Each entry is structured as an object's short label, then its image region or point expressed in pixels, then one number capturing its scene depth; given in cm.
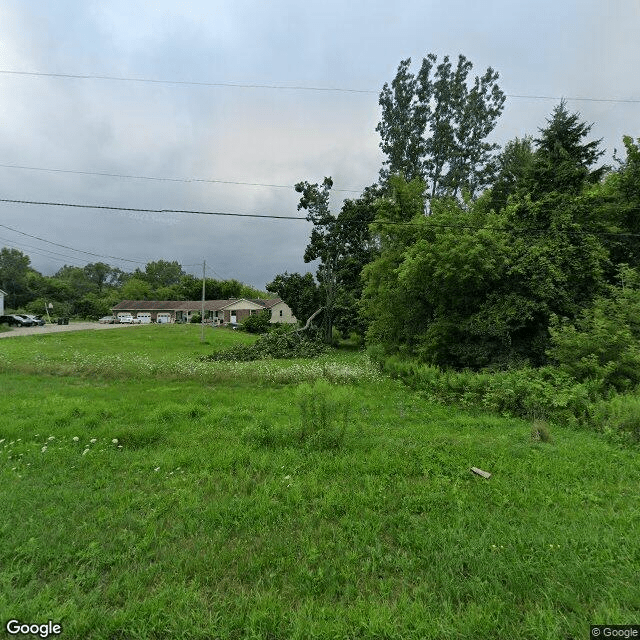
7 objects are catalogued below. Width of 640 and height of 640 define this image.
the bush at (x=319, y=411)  534
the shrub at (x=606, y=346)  791
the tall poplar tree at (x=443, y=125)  2194
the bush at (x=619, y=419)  549
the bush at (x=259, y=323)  3841
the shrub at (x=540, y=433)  551
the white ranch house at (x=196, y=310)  5540
